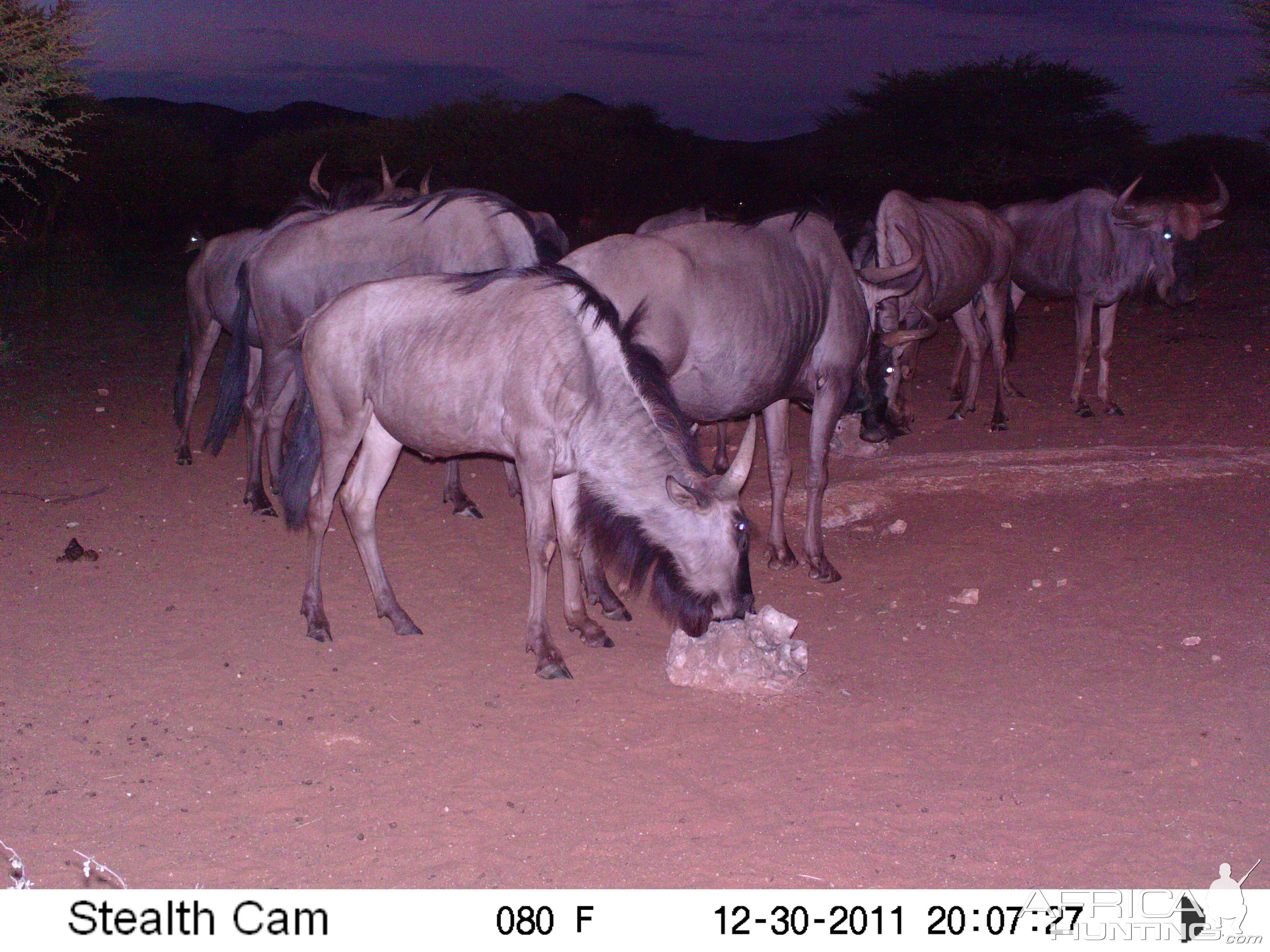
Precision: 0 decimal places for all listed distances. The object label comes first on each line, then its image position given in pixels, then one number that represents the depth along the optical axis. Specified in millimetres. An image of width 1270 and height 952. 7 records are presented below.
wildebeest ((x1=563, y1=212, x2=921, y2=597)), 5328
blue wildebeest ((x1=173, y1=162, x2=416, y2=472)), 7520
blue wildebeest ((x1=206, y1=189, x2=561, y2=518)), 6621
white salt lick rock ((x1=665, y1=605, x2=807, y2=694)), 4516
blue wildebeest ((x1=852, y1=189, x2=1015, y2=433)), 8523
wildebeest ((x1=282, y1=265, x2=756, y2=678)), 4504
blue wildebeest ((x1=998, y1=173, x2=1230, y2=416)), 9805
